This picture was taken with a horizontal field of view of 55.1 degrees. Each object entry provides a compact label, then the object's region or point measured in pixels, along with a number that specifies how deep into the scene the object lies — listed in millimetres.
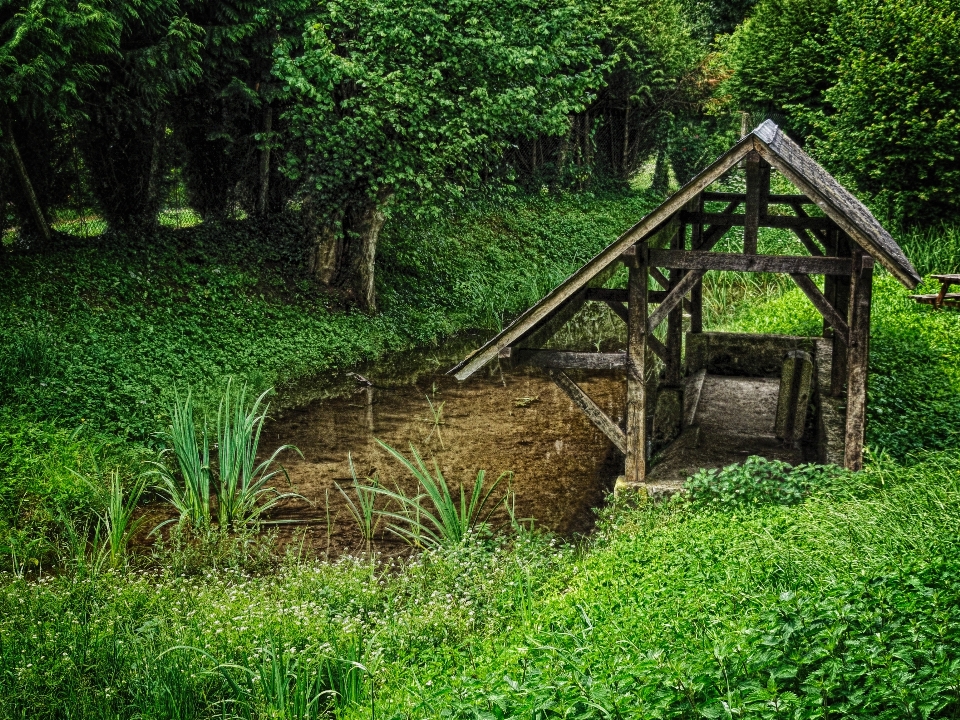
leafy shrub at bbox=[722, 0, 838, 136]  23844
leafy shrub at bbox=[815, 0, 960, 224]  17125
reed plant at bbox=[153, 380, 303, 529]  8461
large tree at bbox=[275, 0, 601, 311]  14969
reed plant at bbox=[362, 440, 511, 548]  7930
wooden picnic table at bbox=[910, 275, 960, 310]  14563
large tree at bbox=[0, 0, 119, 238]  11062
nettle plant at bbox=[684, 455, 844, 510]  7746
